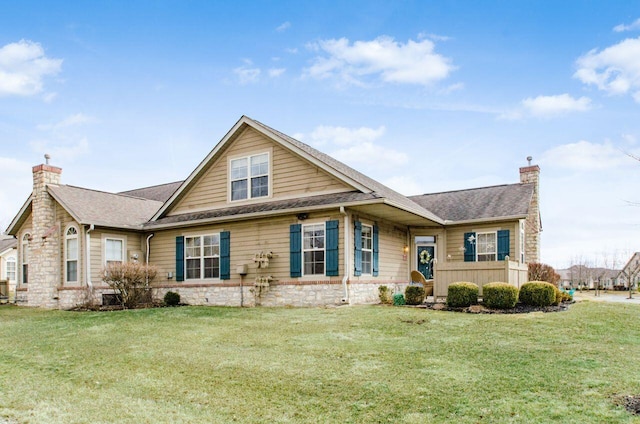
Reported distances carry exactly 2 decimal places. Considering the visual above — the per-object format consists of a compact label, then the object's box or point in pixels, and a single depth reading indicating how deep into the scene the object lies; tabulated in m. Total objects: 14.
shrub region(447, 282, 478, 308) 12.20
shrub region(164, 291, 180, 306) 16.26
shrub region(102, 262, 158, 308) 15.15
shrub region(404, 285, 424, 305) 13.52
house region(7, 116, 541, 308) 13.80
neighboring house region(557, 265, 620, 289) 50.34
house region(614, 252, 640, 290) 45.20
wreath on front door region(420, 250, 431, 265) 18.39
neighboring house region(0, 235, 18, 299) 31.58
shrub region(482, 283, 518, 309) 11.80
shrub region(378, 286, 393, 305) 14.42
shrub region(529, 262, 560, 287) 18.03
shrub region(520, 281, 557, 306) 12.48
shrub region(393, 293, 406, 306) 13.48
